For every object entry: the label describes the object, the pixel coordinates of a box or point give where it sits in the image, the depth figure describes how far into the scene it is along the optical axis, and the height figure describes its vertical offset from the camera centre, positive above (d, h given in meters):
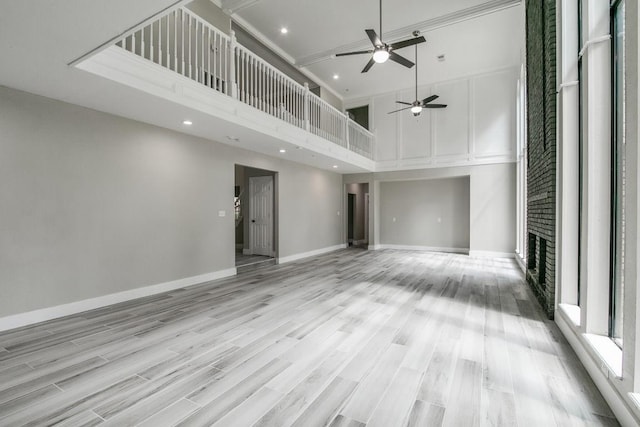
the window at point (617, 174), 2.19 +0.29
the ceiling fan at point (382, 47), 4.58 +2.66
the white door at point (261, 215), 7.74 -0.12
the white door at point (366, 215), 12.97 -0.21
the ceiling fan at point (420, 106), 7.31 +2.70
